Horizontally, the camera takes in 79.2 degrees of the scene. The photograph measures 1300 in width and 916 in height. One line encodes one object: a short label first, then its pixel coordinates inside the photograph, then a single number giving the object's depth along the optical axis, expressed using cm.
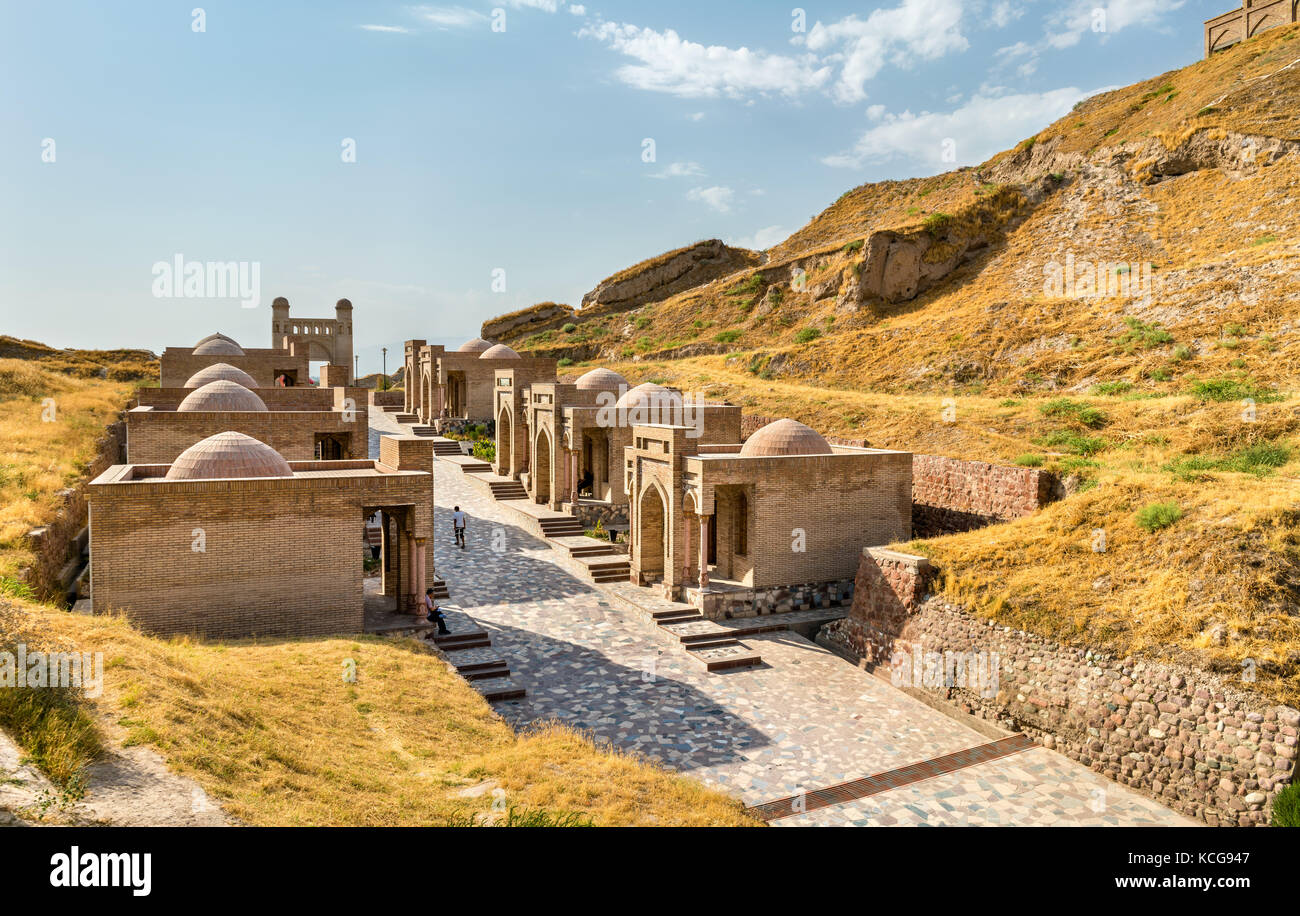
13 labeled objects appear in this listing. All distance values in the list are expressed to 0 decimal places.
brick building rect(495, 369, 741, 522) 2603
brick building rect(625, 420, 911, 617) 1938
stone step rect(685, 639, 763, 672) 1657
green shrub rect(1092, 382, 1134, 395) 2625
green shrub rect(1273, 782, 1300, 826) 1022
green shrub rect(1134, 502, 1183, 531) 1487
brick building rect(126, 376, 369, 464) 2102
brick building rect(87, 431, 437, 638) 1333
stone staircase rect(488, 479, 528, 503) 2936
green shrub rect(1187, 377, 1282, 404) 2169
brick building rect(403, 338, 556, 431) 3950
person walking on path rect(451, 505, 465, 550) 2342
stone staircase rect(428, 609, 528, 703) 1449
